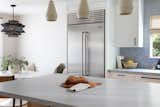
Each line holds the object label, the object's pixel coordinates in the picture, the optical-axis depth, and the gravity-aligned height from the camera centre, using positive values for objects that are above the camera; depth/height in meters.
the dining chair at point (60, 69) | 4.71 -0.33
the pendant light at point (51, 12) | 2.62 +0.51
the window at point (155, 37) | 4.69 +0.37
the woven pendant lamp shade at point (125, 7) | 2.10 +0.46
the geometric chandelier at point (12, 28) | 4.31 +0.52
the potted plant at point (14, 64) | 4.68 -0.22
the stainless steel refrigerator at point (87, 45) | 4.45 +0.20
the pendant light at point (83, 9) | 2.50 +0.52
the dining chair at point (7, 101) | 3.74 -0.90
